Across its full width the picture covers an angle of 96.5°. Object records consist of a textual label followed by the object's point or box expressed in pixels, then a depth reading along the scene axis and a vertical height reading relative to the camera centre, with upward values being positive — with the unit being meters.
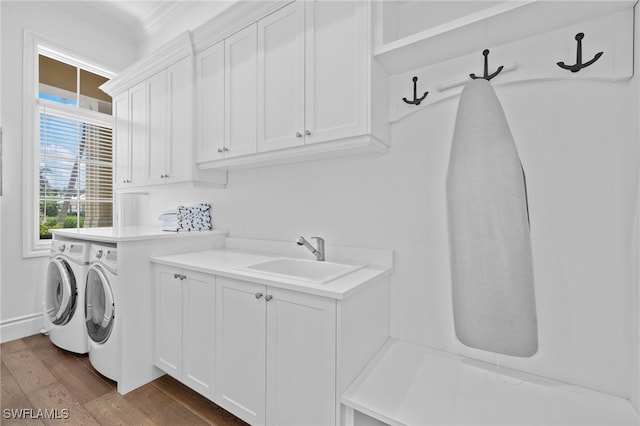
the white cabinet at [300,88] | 1.49 +0.73
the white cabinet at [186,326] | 1.66 -0.73
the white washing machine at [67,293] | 2.18 -0.69
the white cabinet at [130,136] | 2.74 +0.74
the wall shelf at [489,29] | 1.14 +0.81
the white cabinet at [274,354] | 1.23 -0.70
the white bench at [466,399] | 1.07 -0.77
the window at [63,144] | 2.70 +0.68
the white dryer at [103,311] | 1.87 -0.72
